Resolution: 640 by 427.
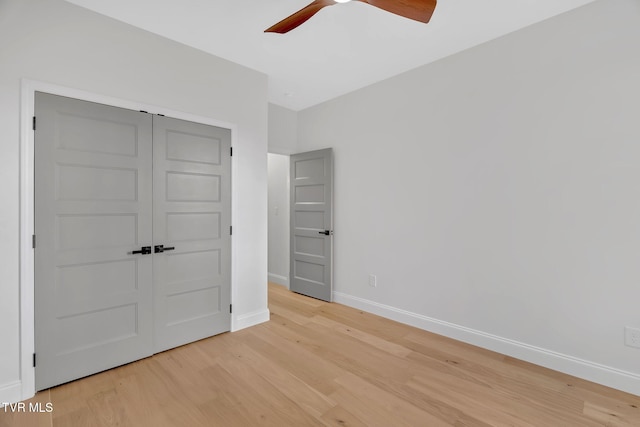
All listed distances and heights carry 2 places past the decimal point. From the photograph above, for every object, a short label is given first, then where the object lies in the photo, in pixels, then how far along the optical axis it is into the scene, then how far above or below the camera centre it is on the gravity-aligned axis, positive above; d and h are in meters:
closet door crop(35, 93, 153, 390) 2.06 -0.15
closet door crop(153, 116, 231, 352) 2.61 -0.13
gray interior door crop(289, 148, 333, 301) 4.08 -0.12
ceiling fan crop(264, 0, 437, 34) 1.70 +1.29
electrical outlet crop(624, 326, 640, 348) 2.06 -0.90
